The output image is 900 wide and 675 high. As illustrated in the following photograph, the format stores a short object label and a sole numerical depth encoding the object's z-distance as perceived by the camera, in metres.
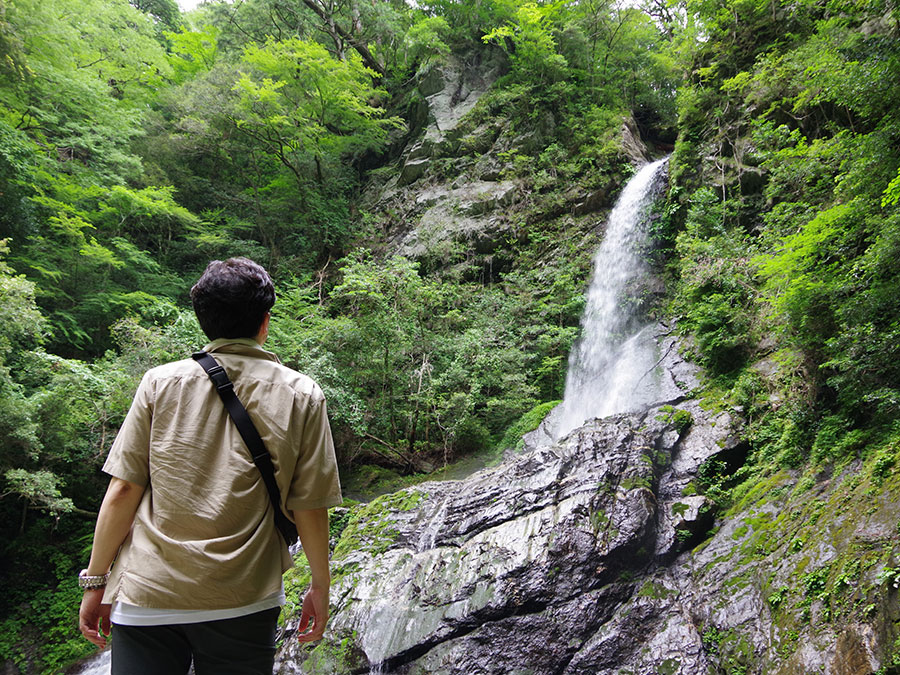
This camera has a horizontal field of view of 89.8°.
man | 1.27
